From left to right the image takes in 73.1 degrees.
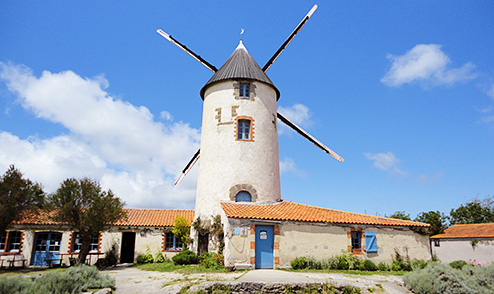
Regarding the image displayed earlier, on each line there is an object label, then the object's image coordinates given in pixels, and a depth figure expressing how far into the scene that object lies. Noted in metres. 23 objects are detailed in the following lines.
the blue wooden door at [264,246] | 15.23
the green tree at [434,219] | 32.62
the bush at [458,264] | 17.30
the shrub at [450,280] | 10.08
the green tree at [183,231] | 19.61
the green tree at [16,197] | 16.52
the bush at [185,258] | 17.08
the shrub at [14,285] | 8.09
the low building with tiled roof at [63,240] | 19.56
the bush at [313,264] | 15.34
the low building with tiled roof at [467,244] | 21.38
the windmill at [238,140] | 18.69
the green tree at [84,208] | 17.14
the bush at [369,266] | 15.93
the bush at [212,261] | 15.21
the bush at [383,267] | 16.20
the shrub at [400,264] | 16.41
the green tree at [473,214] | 38.66
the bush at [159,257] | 20.07
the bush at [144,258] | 19.89
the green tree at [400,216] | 40.53
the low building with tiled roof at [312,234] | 15.24
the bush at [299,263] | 15.15
